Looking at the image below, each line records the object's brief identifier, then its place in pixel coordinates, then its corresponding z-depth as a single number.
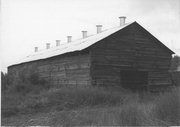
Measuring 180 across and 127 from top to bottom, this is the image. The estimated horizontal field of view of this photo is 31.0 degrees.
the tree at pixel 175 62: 38.85
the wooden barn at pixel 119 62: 19.38
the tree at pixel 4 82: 23.25
